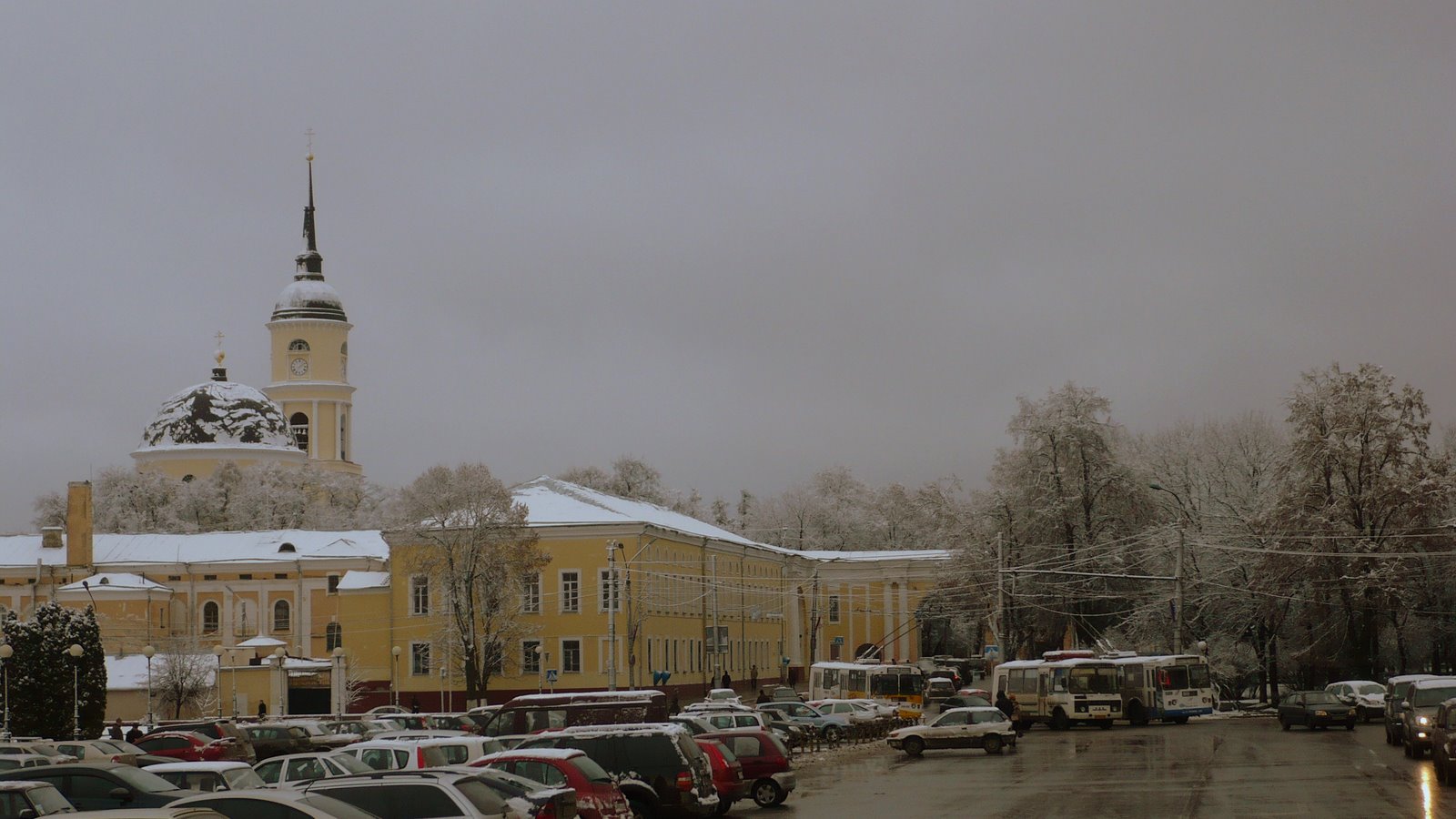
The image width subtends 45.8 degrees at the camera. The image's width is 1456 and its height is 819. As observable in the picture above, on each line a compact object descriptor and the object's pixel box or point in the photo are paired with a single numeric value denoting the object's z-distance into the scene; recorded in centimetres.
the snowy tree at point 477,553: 6869
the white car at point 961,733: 4184
